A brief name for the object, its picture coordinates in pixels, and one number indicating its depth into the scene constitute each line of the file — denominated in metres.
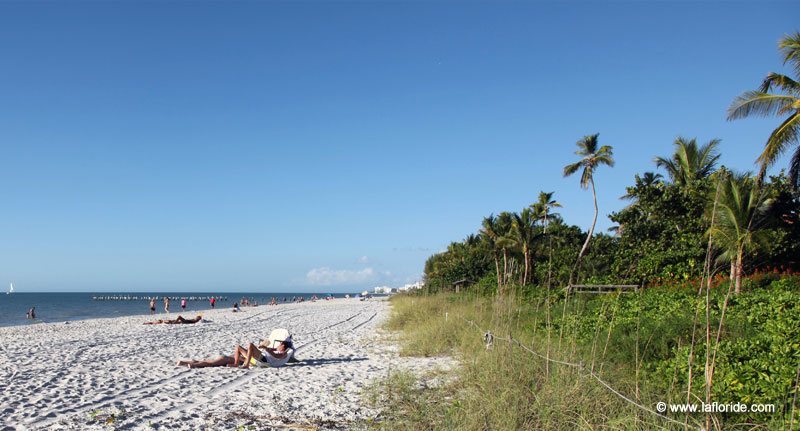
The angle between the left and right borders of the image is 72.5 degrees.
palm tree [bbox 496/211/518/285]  32.00
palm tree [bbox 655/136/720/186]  23.92
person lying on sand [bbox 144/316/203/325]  23.00
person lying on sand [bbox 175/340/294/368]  9.99
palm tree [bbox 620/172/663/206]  21.75
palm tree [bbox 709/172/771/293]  14.48
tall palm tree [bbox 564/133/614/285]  31.67
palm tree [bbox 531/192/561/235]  37.52
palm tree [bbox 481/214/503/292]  35.84
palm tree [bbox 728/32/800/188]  13.34
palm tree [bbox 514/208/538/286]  32.06
